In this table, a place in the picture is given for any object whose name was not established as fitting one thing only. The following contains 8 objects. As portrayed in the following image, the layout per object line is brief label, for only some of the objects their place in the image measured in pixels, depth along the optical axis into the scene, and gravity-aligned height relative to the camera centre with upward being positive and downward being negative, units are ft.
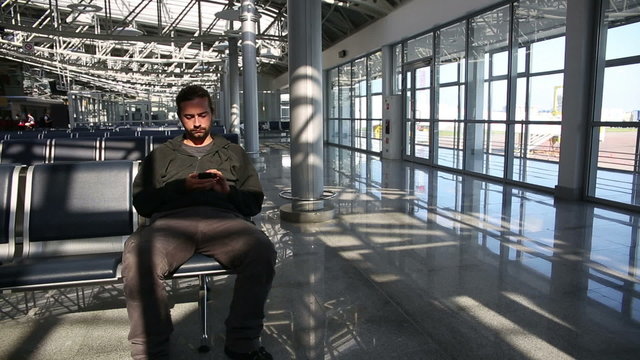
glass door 43.60 +0.87
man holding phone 7.80 -2.01
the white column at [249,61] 39.65 +5.26
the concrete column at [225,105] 74.71 +2.80
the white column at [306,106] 19.60 +0.63
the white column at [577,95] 24.18 +1.21
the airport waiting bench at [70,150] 18.26 -1.04
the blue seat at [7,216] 9.45 -1.84
